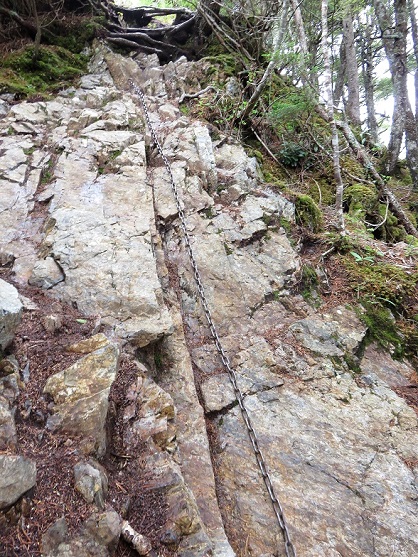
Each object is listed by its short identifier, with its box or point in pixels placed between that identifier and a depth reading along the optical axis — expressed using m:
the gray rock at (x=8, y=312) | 2.48
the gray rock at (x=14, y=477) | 1.79
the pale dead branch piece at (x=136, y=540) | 2.08
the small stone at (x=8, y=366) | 2.61
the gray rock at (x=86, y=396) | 2.47
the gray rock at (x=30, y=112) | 7.66
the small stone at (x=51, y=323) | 3.30
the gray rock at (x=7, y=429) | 2.14
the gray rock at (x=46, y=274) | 4.04
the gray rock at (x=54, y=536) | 1.78
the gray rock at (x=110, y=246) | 3.88
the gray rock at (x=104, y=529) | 1.95
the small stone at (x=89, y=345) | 3.10
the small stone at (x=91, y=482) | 2.11
